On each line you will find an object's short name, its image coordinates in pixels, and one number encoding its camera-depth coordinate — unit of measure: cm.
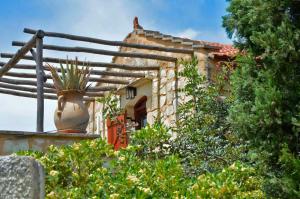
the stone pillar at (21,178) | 244
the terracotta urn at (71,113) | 685
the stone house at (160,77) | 916
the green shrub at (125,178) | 406
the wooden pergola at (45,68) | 798
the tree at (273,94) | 444
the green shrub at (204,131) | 649
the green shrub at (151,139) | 541
